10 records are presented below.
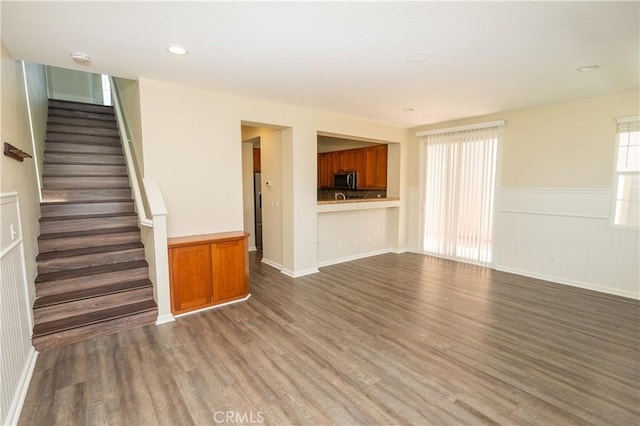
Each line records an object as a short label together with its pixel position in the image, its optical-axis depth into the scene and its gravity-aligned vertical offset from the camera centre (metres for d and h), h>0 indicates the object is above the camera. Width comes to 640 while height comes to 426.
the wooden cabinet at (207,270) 3.38 -1.01
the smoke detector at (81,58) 2.72 +1.13
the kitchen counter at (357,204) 5.22 -0.41
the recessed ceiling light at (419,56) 2.62 +1.09
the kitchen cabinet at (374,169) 6.79 +0.29
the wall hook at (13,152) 2.31 +0.24
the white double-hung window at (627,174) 3.86 +0.09
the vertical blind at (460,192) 5.21 -0.18
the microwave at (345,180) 7.44 +0.05
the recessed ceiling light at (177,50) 2.53 +1.11
